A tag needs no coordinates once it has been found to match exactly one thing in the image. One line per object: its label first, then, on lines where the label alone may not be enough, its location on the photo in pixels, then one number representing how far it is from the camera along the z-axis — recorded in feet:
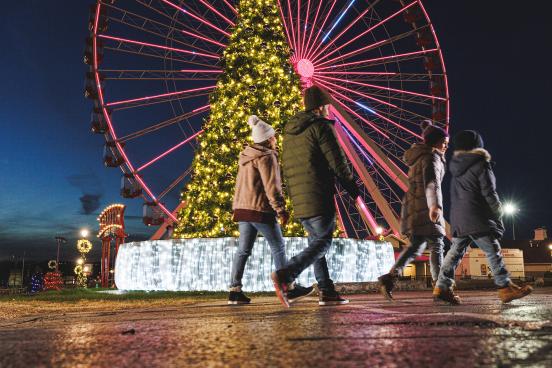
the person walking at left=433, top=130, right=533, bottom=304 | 14.65
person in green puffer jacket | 13.65
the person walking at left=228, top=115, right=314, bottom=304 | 16.46
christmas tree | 33.96
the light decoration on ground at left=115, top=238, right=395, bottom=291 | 28.19
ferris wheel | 53.72
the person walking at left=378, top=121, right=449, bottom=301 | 15.80
